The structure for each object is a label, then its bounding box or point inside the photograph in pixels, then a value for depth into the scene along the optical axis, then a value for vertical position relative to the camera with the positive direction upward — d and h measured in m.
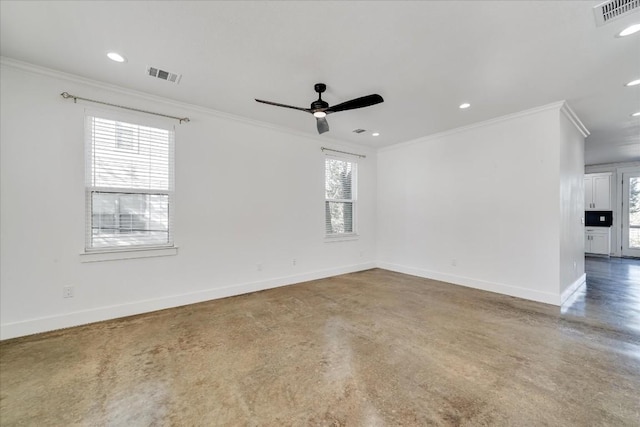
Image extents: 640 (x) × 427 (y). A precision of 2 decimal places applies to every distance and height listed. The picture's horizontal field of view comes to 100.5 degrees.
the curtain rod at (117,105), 2.93 +1.32
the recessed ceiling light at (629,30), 2.14 +1.50
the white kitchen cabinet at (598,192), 7.68 +0.65
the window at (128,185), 3.11 +0.38
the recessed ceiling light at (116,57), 2.56 +1.55
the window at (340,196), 5.45 +0.39
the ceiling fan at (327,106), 2.77 +1.19
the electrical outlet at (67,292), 2.92 -0.84
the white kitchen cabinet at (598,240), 7.48 -0.77
